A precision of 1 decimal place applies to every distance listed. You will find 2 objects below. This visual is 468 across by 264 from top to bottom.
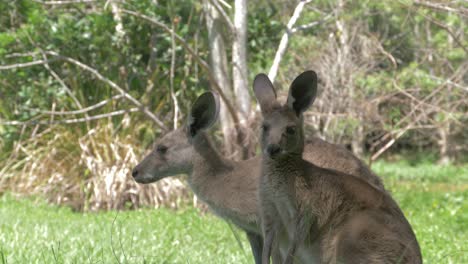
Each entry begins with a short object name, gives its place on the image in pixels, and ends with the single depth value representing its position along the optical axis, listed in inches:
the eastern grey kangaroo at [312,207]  239.6
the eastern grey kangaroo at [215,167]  344.5
